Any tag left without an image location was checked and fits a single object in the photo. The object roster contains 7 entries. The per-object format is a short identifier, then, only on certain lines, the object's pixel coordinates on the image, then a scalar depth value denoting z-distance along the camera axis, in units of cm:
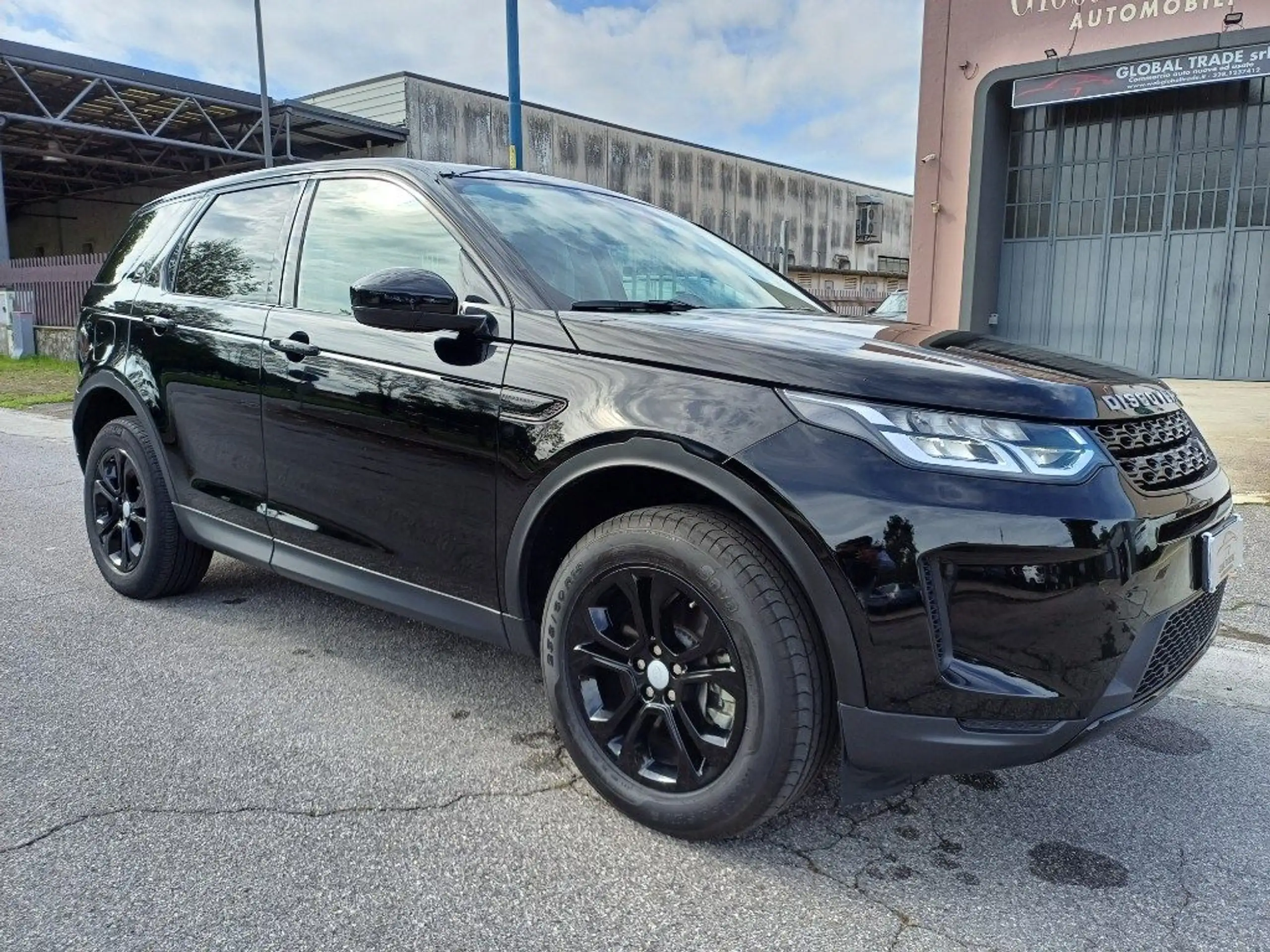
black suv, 194
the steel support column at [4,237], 2083
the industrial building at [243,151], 2173
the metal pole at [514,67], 1049
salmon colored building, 1140
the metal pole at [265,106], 1856
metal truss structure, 2180
